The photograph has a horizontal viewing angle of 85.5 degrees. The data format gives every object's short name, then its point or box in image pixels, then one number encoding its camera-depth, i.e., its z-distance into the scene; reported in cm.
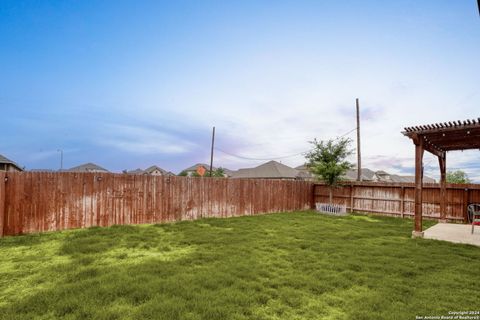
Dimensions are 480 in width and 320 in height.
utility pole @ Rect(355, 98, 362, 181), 1957
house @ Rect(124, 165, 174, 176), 5755
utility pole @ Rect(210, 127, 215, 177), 3232
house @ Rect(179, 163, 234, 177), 6432
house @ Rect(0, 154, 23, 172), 2673
